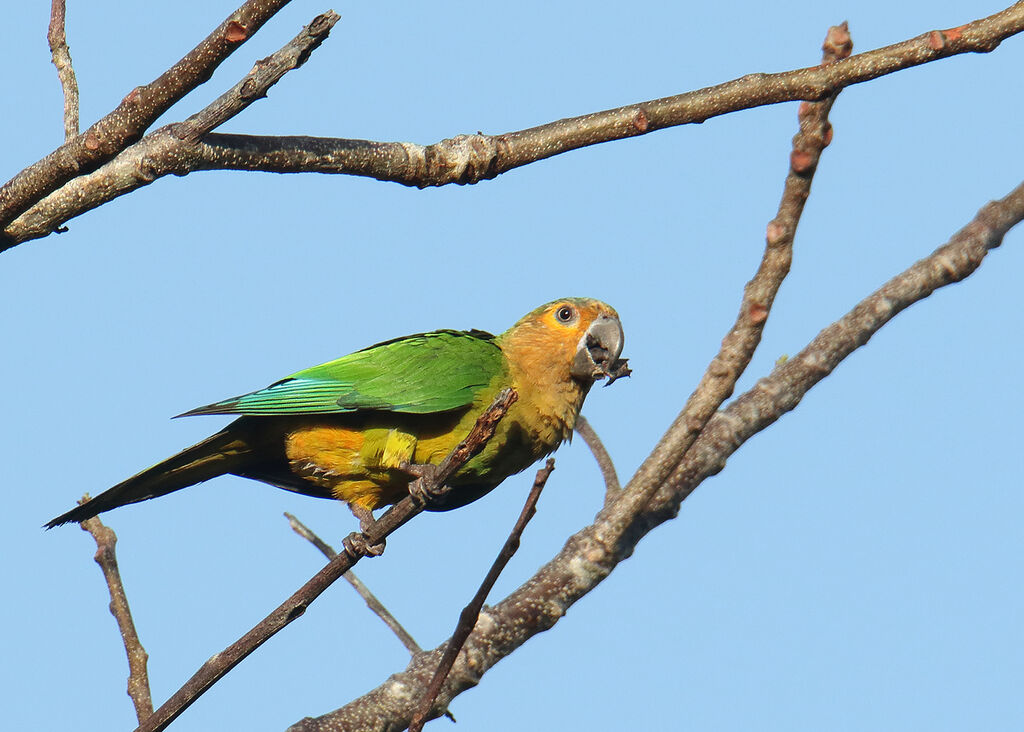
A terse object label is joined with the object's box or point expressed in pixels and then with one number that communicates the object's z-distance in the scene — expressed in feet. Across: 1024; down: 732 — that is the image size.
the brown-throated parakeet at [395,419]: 39.65
